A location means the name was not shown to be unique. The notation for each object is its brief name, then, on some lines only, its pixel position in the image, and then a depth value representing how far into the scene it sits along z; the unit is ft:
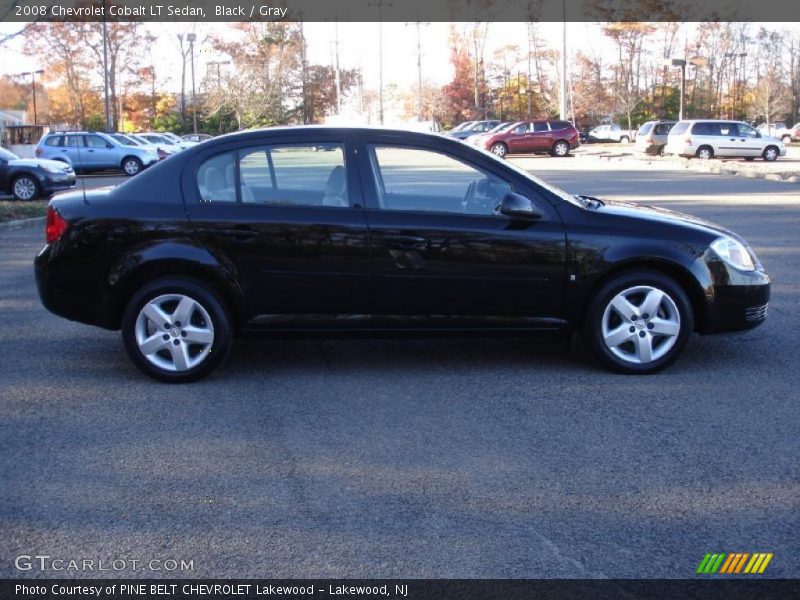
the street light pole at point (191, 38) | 176.45
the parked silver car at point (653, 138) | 135.13
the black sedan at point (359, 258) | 20.51
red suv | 148.05
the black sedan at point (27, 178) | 71.51
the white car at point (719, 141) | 120.37
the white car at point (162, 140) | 132.87
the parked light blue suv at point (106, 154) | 109.40
